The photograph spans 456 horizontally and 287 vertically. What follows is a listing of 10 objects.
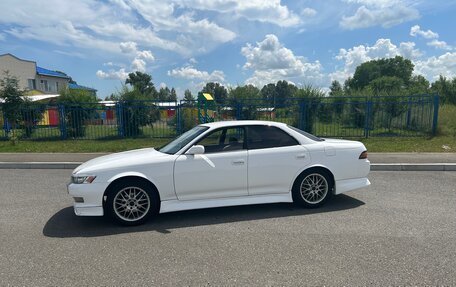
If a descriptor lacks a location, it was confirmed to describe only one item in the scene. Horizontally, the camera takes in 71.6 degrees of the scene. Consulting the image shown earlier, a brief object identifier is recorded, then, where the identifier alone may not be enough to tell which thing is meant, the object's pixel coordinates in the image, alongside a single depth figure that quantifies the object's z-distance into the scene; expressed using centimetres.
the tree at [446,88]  3557
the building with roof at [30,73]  4054
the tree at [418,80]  6518
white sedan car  438
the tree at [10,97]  1420
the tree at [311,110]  1409
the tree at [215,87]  6494
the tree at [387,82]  4266
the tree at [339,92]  1844
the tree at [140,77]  7338
